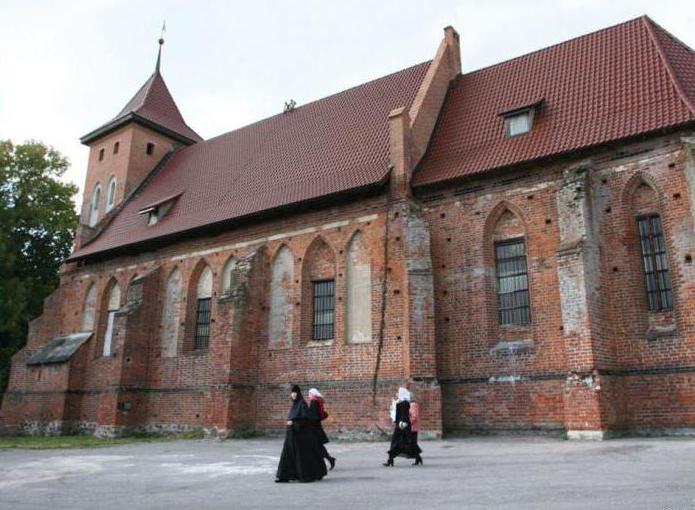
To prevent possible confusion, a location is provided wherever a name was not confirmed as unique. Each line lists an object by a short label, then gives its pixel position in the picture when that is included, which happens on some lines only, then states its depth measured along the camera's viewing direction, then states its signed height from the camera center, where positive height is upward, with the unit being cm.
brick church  1369 +384
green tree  2755 +841
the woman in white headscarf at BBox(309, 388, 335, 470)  915 -7
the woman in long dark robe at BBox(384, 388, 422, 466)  1019 -46
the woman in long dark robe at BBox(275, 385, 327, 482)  873 -60
